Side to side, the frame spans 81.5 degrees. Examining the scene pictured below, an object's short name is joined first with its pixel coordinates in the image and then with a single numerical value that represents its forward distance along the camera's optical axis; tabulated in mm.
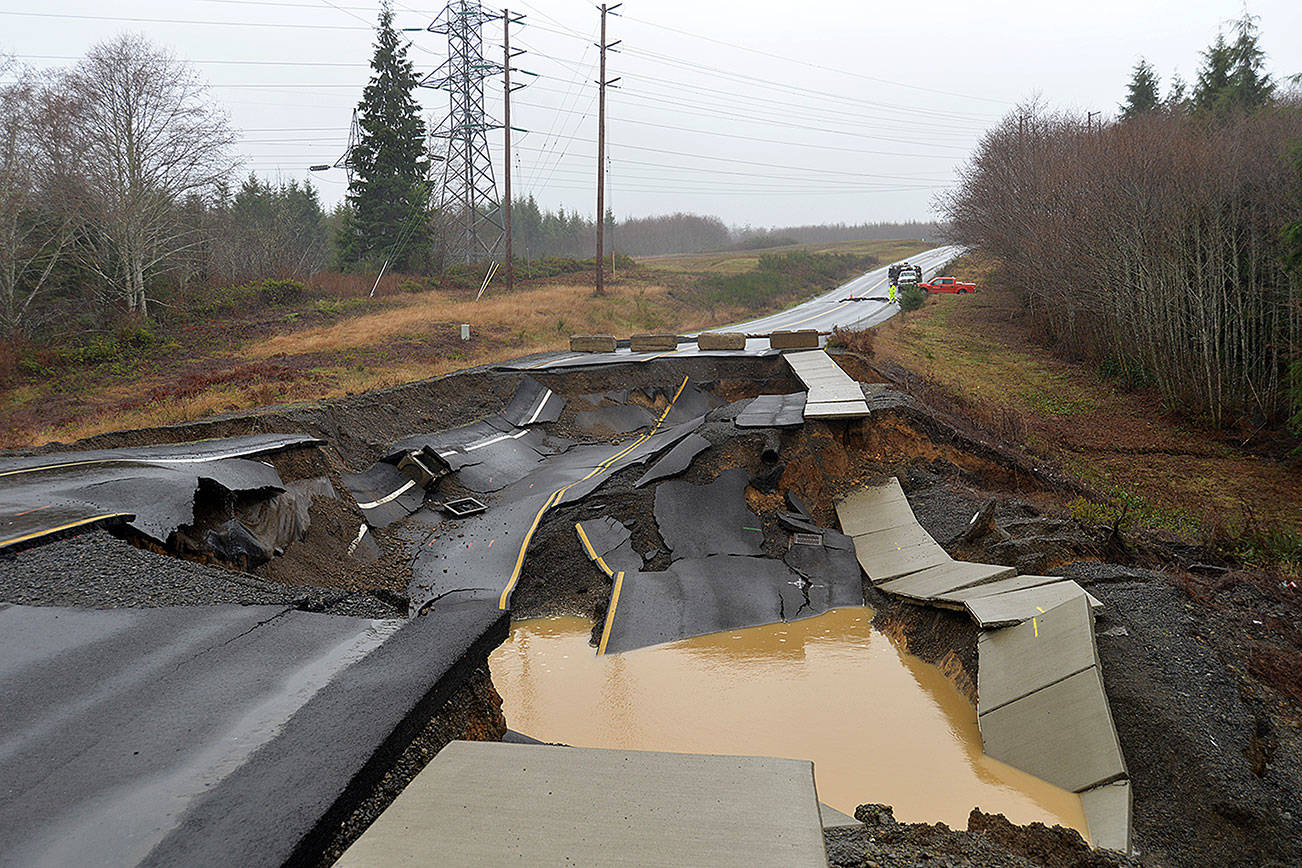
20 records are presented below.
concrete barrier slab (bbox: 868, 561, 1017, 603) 9602
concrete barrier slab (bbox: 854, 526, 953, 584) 11125
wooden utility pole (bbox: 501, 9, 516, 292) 36531
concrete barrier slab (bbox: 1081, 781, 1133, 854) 5637
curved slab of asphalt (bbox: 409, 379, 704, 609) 11273
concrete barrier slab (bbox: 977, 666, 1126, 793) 6297
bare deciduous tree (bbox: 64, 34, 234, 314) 27875
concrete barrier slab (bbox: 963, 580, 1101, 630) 8039
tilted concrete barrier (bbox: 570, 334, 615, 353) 26219
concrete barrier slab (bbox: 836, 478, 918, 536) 12719
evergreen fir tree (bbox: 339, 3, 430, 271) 46469
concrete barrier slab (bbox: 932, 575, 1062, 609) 8836
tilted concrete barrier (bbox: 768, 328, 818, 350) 24516
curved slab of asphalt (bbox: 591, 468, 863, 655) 10336
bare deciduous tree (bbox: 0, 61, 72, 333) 24719
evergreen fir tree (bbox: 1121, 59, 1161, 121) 47906
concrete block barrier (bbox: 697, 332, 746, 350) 25078
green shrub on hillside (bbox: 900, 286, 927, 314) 40625
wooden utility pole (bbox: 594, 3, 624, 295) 36938
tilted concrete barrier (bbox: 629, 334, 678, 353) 25609
